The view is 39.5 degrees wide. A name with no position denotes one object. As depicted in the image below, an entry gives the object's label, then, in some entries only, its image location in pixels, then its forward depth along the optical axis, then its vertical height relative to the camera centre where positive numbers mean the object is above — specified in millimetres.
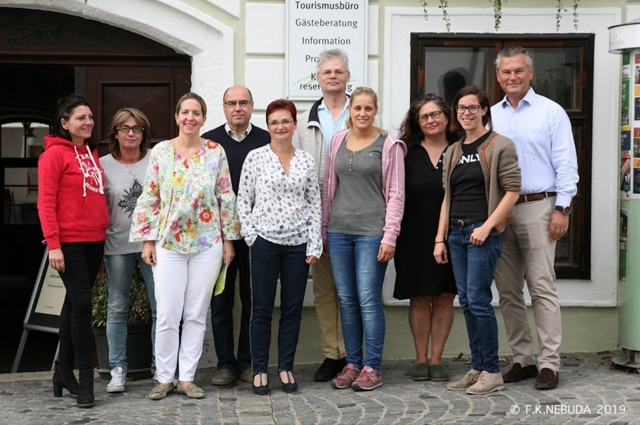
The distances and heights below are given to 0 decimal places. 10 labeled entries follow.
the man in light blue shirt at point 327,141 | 5930 +315
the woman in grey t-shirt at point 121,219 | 5883 -211
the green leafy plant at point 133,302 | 6309 -815
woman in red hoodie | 5336 -201
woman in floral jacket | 5531 -277
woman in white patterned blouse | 5594 -251
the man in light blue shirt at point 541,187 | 5758 +12
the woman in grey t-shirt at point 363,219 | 5680 -196
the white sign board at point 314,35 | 6680 +1151
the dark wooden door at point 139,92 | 6816 +735
